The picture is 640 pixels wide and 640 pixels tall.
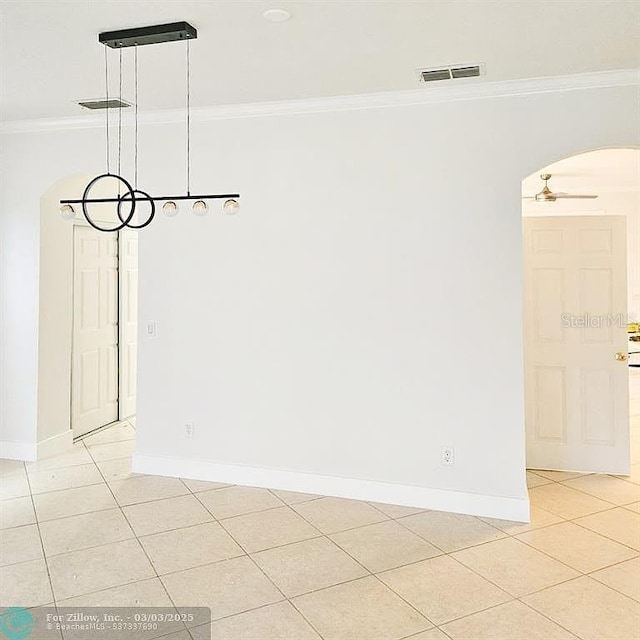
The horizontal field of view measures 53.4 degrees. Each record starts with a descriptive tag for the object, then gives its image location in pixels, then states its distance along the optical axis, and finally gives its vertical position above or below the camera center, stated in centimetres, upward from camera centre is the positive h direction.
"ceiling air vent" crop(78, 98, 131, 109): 425 +150
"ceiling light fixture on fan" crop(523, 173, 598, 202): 655 +133
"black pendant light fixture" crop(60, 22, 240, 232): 302 +140
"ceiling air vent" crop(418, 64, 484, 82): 357 +143
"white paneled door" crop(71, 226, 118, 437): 570 -6
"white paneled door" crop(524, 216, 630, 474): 473 -16
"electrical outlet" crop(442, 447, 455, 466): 407 -85
